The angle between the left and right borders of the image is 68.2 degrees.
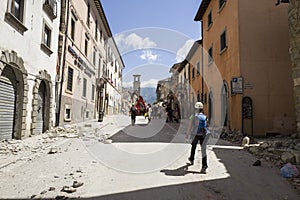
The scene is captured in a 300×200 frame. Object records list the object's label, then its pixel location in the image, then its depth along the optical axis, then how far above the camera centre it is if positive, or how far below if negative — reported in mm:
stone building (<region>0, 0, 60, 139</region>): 7410 +1898
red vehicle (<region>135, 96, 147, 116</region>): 23031 +1197
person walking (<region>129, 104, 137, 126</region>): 16109 +230
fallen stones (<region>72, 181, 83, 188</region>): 3857 -1203
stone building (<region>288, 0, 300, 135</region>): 8422 +2789
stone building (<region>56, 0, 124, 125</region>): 13062 +4197
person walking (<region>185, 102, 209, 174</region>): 5352 -339
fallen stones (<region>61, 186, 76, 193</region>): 3635 -1220
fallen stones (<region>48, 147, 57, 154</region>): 6537 -1058
